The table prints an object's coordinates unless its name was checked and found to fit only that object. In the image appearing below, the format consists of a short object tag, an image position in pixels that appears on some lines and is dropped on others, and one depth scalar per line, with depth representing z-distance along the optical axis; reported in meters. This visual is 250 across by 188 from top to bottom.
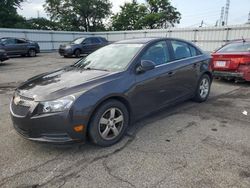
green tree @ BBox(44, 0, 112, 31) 38.28
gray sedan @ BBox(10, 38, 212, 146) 2.96
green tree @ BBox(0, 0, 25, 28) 33.66
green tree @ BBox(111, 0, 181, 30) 40.50
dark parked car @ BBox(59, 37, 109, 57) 17.50
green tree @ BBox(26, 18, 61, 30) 37.88
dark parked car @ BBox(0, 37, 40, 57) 16.22
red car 6.88
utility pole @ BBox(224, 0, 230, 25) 44.76
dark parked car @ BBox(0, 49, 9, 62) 12.56
